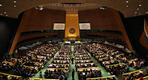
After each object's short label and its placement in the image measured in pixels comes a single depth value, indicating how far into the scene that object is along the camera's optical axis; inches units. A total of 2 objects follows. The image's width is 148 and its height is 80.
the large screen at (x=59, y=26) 1520.7
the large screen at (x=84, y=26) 1574.8
